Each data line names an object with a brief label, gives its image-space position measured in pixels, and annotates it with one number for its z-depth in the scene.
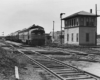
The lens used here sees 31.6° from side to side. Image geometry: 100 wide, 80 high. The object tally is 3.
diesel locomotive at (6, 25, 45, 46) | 30.17
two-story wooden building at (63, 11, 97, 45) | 35.34
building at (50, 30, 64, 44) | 102.40
